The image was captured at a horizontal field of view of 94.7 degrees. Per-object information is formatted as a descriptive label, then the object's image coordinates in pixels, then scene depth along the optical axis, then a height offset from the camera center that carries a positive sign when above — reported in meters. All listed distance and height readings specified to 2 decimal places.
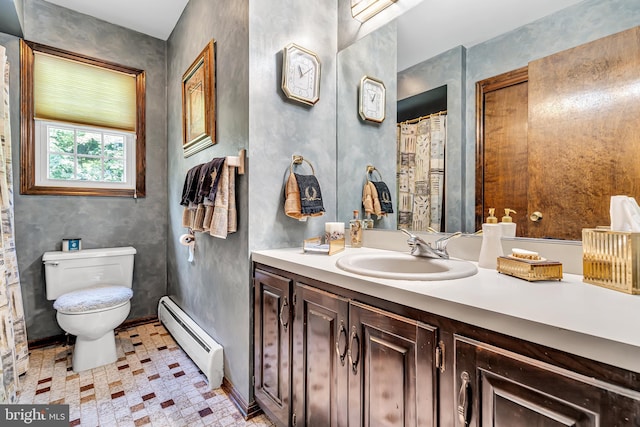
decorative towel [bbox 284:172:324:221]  1.58 +0.07
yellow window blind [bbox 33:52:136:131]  2.28 +0.99
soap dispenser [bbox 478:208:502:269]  1.08 -0.13
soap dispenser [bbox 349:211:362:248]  1.73 -0.12
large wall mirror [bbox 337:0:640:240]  0.99 +0.60
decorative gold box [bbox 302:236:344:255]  1.46 -0.17
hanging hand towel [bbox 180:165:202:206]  1.82 +0.16
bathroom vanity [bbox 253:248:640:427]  0.53 -0.33
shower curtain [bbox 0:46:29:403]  1.52 -0.44
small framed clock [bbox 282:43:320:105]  1.61 +0.79
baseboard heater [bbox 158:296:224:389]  1.74 -0.86
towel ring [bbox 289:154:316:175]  1.66 +0.30
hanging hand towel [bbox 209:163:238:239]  1.55 +0.04
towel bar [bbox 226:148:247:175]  1.55 +0.28
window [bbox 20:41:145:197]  2.23 +0.72
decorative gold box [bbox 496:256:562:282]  0.88 -0.18
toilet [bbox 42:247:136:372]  1.87 -0.56
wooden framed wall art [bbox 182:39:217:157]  1.90 +0.78
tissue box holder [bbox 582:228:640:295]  0.74 -0.13
